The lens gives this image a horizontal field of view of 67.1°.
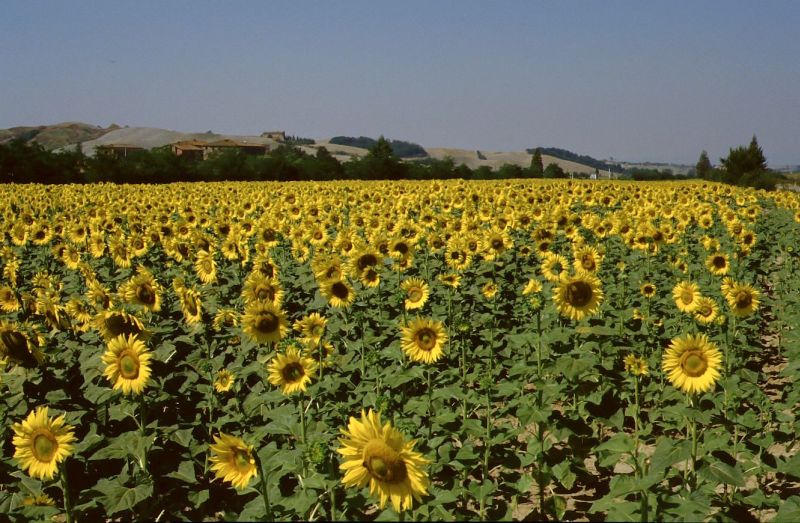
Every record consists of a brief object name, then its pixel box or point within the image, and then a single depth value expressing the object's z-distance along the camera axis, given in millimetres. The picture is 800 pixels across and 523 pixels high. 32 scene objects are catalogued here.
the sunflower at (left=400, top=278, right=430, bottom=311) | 7324
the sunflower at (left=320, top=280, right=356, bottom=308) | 7008
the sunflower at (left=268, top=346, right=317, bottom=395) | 4371
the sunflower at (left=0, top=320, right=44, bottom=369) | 4539
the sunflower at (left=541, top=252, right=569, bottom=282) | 7426
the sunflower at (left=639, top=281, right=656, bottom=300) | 8414
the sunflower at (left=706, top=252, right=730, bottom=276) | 8852
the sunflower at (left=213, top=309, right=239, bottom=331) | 6204
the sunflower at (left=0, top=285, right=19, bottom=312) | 6949
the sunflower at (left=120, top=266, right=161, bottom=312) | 5883
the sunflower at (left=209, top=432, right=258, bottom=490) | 3273
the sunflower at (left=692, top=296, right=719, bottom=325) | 6423
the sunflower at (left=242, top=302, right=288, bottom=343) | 5086
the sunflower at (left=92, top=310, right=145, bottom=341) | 4840
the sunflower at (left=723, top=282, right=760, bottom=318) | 6520
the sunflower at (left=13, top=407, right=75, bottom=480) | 3795
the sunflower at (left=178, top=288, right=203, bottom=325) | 6312
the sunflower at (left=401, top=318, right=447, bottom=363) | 5133
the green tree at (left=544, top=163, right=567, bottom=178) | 60144
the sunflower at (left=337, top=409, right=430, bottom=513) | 2619
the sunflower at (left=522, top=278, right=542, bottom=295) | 5938
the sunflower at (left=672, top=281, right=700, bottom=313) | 7004
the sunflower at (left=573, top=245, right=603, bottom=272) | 7766
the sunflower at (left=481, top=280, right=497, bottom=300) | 8477
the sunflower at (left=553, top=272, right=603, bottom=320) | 5129
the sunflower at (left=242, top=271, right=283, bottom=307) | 6137
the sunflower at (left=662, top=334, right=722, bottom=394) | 4207
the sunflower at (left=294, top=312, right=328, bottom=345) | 5414
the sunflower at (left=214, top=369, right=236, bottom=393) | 5746
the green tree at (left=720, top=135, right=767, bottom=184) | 53875
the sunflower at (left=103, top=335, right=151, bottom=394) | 4426
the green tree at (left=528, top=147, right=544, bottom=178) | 60375
